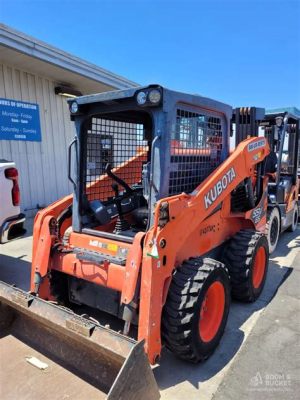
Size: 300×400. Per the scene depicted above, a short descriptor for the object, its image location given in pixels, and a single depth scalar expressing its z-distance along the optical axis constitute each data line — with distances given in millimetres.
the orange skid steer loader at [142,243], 2580
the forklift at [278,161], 5270
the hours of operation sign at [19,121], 7891
